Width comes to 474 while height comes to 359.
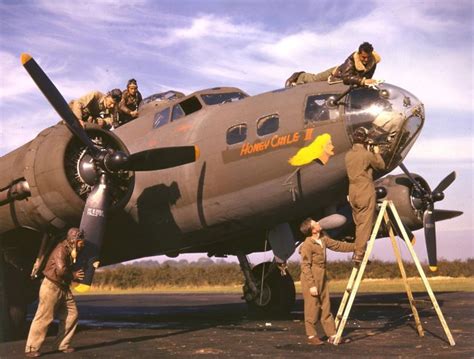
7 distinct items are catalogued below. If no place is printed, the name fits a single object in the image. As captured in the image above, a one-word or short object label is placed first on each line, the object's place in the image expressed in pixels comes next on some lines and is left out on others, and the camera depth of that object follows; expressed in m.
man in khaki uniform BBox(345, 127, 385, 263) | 10.45
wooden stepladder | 10.05
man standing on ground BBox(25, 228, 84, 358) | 10.24
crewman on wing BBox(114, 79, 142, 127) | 16.70
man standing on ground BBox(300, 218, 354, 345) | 10.34
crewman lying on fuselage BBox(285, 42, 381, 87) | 11.81
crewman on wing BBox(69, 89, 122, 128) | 15.02
